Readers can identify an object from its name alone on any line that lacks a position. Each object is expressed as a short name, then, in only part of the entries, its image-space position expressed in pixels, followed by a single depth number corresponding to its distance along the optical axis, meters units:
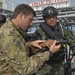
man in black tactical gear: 2.04
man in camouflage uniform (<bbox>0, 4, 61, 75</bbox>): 1.33
